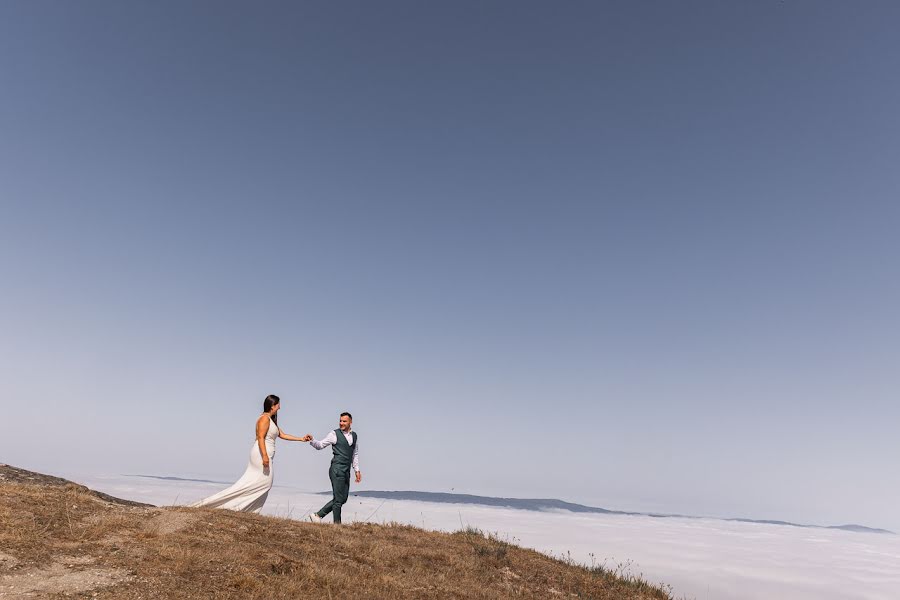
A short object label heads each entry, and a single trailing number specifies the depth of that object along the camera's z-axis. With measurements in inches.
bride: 480.4
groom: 538.0
